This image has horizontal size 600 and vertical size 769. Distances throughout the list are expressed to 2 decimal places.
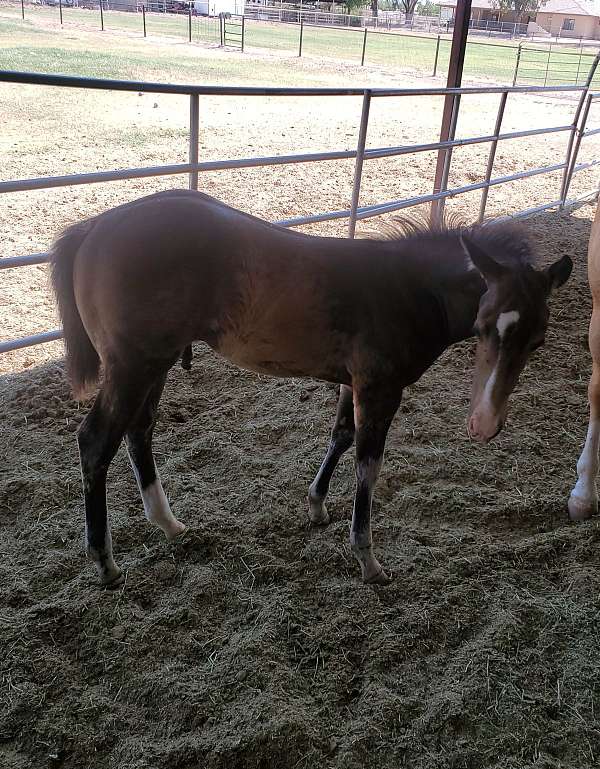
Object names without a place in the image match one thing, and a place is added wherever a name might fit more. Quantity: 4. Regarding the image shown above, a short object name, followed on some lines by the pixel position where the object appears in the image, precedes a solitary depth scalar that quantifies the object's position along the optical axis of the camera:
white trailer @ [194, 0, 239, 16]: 32.72
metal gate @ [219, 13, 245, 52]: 22.77
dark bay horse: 1.87
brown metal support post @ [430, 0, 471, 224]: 6.01
